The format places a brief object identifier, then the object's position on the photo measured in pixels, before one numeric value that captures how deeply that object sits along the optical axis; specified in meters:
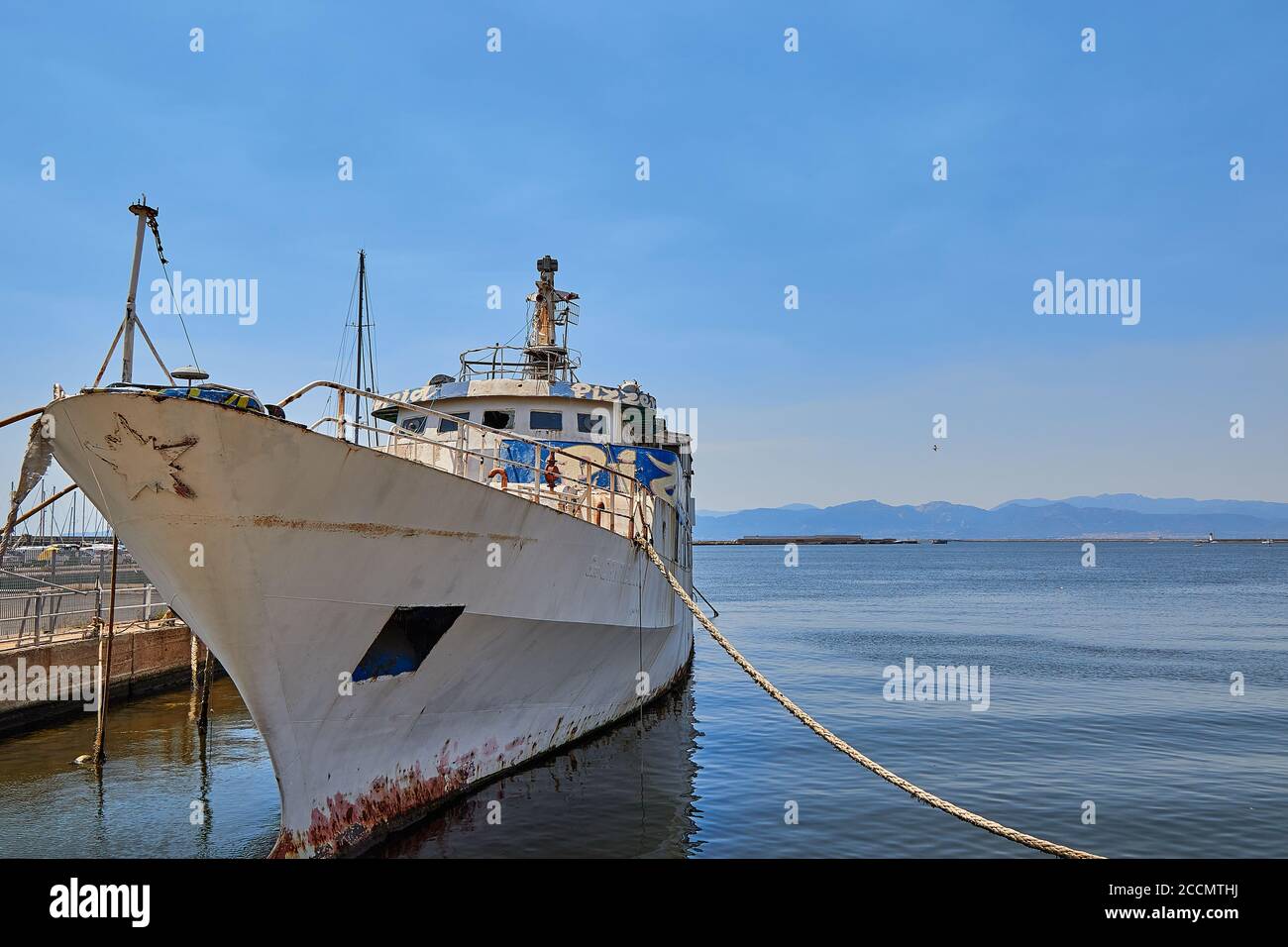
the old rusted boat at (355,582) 7.17
